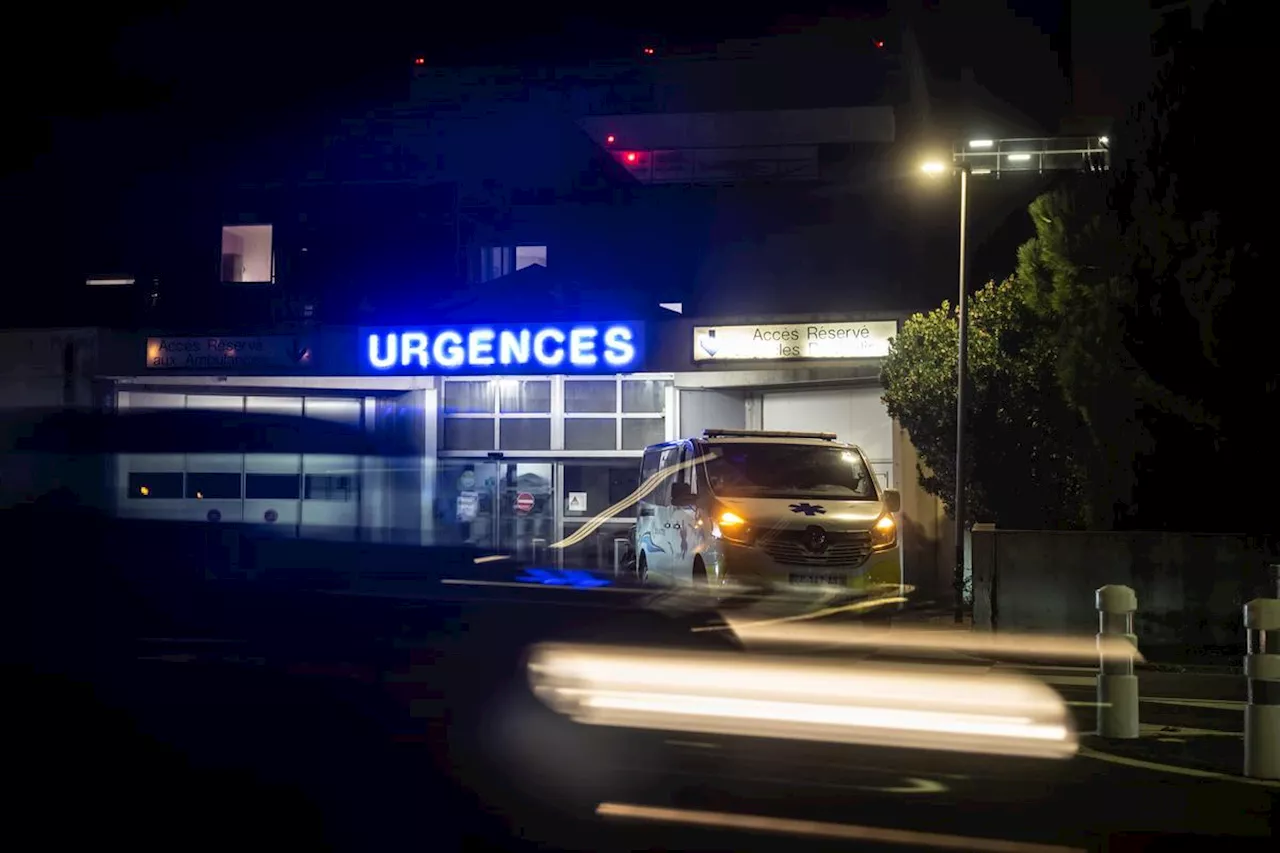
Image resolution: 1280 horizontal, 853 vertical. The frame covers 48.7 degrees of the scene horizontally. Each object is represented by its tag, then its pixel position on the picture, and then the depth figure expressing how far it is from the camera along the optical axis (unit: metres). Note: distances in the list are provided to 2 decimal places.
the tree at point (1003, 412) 19.97
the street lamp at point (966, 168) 18.92
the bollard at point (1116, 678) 9.30
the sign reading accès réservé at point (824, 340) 23.00
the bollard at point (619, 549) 25.83
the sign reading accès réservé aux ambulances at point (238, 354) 25.67
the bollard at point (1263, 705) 8.05
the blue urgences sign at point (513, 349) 24.05
